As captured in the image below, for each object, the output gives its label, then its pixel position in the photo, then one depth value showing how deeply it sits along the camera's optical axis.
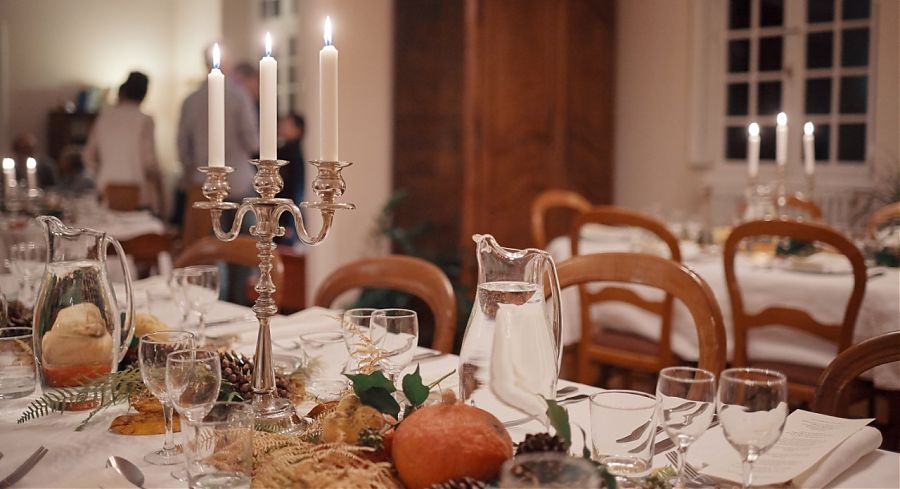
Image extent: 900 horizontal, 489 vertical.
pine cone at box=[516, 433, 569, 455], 0.80
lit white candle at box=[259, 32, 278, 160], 1.01
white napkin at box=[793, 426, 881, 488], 0.90
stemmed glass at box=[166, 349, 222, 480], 0.91
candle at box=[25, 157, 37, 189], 3.37
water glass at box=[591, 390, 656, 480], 0.87
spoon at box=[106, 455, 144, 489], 0.91
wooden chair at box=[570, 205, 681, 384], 2.62
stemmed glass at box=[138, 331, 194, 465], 0.98
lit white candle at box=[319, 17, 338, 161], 1.01
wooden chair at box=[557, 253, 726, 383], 1.42
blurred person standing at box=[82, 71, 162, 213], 5.05
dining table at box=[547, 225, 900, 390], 2.33
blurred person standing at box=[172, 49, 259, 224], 4.81
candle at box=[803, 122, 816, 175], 3.08
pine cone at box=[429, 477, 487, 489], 0.78
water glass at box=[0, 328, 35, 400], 1.18
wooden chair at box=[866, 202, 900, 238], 3.19
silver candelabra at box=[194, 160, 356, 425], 1.02
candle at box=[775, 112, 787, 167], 2.99
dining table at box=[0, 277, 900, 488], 0.92
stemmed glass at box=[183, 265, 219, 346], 1.58
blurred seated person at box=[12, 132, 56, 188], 7.28
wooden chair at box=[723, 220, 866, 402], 2.20
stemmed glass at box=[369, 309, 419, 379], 1.12
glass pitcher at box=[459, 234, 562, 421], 0.91
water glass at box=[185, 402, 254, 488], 0.83
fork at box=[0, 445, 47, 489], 0.91
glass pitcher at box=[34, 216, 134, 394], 1.15
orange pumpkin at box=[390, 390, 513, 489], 0.80
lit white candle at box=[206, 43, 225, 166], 1.05
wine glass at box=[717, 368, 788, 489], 0.81
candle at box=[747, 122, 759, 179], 3.06
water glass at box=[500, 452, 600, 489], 0.63
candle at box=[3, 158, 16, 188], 2.84
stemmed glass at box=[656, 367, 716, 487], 0.85
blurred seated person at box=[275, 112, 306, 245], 6.45
